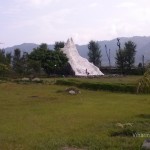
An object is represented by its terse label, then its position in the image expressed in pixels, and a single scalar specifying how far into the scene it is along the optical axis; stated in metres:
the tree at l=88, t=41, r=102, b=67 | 61.78
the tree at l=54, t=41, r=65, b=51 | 64.70
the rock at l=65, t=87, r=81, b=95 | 26.03
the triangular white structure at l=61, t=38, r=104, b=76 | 57.80
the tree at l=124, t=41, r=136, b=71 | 51.80
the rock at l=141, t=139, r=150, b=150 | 6.98
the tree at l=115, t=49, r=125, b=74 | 51.68
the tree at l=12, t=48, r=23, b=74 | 48.38
